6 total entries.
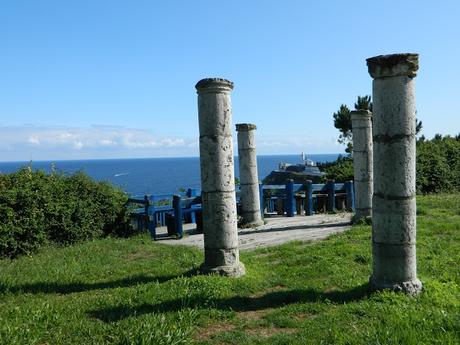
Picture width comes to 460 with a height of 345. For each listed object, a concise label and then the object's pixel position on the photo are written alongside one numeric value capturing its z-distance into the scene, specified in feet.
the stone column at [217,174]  27.78
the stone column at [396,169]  22.65
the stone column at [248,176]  47.83
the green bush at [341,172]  67.67
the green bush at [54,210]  37.12
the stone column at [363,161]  44.45
